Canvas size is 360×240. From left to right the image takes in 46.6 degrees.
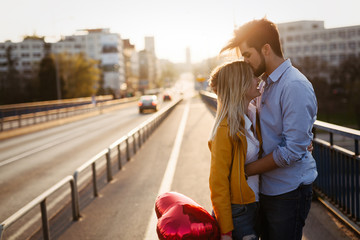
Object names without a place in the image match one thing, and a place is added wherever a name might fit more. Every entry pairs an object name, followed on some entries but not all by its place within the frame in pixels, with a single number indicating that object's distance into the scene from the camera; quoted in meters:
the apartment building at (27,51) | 142.62
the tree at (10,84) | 81.93
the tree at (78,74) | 88.81
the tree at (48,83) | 79.38
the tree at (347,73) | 79.49
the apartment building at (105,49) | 135.75
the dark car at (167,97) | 71.50
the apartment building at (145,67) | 186.80
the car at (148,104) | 40.81
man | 2.39
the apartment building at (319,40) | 104.50
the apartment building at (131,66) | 154.00
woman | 2.39
